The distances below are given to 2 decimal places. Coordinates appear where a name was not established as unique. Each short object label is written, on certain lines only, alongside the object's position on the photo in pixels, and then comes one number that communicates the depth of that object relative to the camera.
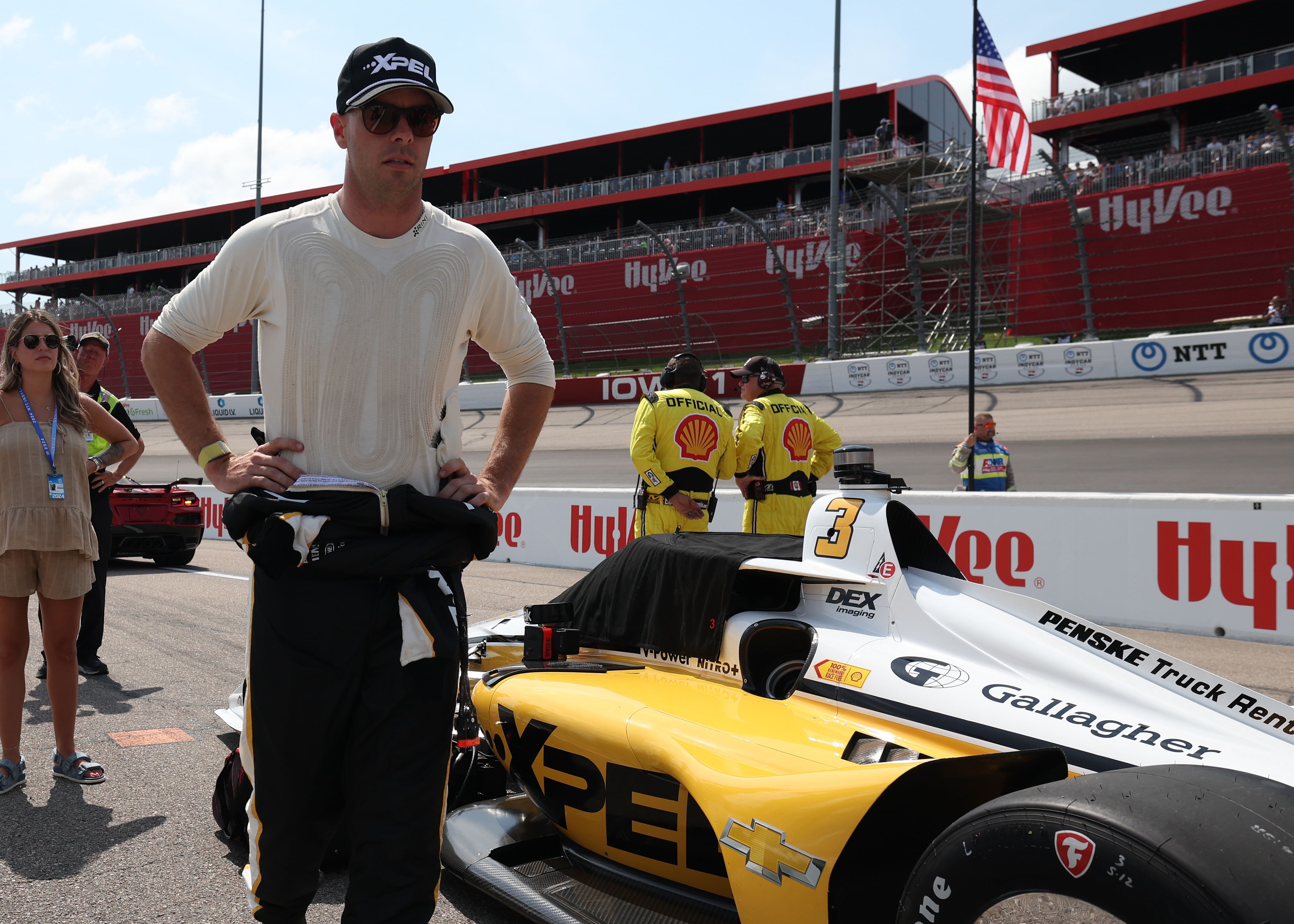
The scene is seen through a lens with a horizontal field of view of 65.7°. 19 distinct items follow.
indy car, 1.63
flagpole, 8.55
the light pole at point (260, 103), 30.45
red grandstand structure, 19.59
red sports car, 10.60
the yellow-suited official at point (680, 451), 6.33
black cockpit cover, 3.19
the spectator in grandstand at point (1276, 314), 16.55
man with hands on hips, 1.86
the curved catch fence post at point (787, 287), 19.58
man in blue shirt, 10.02
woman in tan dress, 3.73
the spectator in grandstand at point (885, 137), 28.52
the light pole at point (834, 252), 18.42
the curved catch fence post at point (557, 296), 23.31
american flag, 14.70
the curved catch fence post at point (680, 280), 21.80
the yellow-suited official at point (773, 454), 6.60
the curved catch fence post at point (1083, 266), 18.06
